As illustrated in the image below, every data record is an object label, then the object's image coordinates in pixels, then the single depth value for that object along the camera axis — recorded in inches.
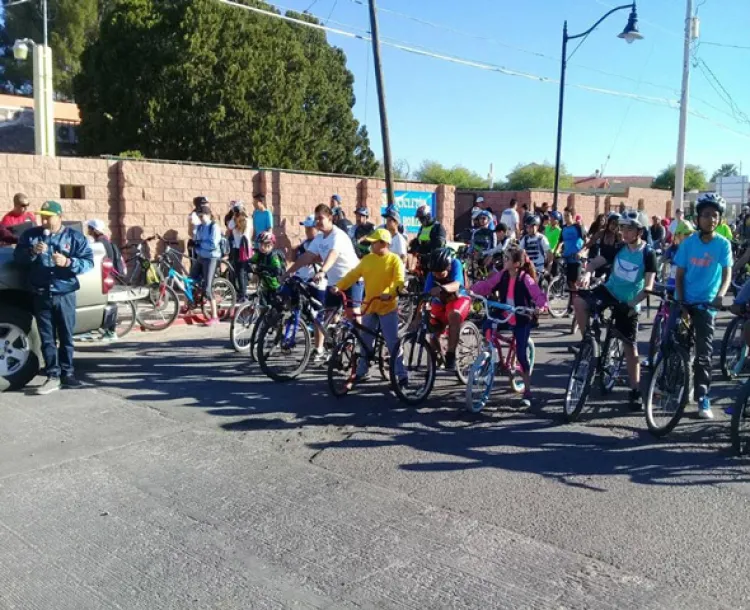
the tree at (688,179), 3166.8
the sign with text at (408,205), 787.4
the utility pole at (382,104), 636.1
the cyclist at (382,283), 296.0
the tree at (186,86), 983.6
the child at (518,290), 278.1
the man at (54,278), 288.0
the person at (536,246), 479.5
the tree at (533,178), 2930.6
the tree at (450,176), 2723.9
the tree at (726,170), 3716.3
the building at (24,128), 1368.1
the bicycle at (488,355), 271.9
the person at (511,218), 703.9
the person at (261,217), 524.7
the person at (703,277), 263.7
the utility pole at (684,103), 936.3
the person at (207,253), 449.7
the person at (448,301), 312.0
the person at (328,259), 337.4
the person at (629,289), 277.6
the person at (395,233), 412.8
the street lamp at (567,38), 749.3
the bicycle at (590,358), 260.7
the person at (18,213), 427.2
